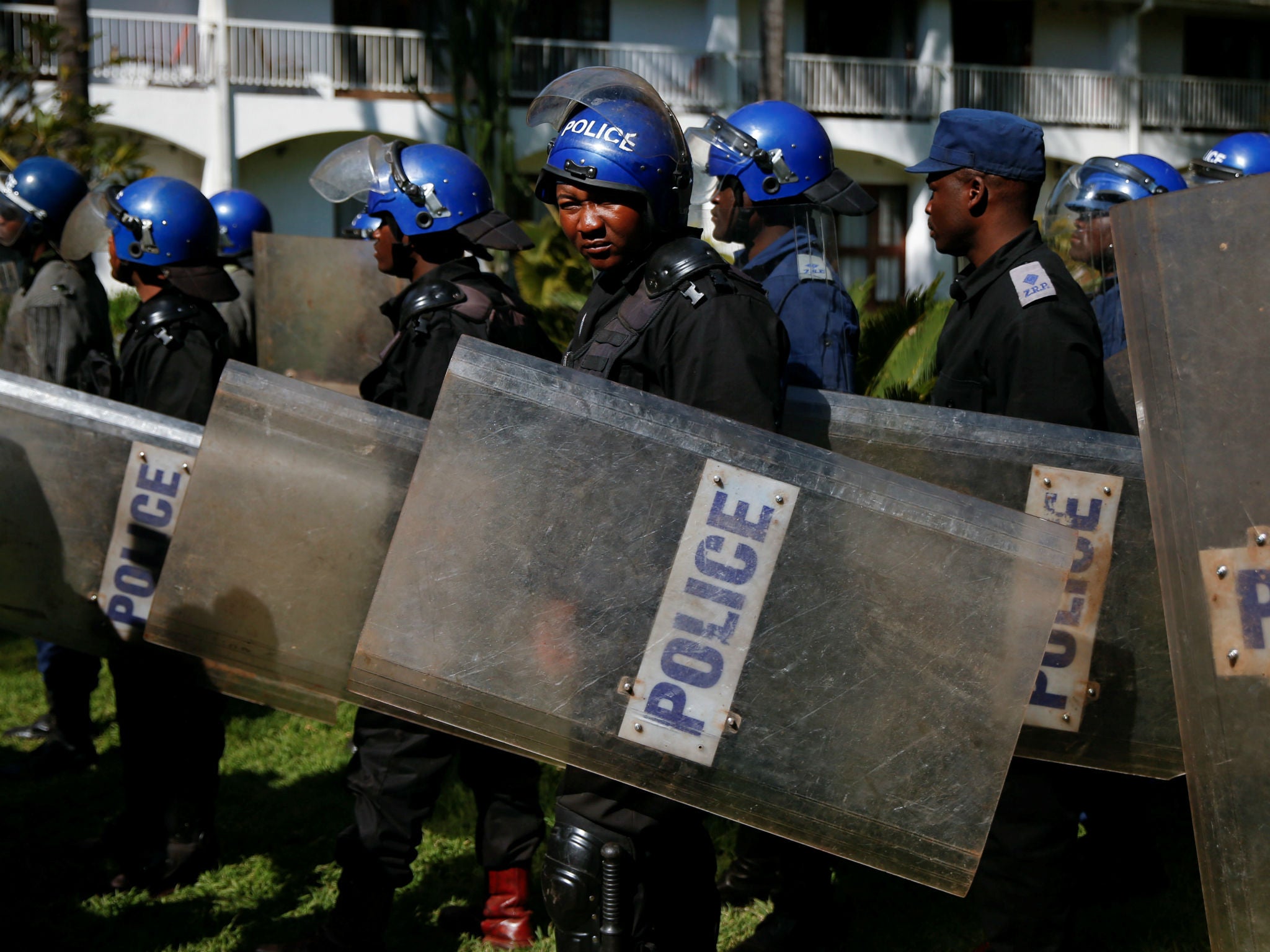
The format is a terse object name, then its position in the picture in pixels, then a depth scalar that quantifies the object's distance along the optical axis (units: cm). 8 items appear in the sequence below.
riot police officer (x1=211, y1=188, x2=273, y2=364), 546
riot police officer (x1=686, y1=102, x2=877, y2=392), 320
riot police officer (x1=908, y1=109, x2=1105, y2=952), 250
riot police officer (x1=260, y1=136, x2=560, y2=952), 307
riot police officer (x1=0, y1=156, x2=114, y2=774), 438
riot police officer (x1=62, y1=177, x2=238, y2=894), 351
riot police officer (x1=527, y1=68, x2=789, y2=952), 224
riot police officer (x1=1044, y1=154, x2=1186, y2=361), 413
